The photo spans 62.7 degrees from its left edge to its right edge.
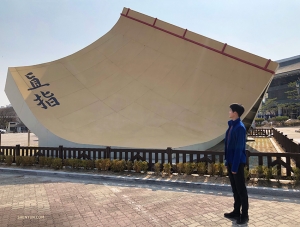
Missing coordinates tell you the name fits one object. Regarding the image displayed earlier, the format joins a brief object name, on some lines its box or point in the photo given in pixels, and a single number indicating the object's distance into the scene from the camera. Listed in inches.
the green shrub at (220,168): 229.1
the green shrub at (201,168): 234.5
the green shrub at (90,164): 273.1
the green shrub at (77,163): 277.0
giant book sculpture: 346.9
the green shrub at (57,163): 281.1
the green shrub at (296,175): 197.7
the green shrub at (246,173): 209.6
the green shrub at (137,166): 251.6
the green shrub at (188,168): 237.9
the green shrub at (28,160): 301.4
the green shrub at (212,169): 229.8
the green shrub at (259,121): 1706.4
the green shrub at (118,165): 257.1
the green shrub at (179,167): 241.1
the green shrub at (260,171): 211.4
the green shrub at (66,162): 282.1
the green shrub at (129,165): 256.1
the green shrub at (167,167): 241.0
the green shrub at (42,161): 293.1
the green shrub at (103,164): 262.8
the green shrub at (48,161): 288.5
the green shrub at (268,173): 207.6
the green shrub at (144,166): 250.8
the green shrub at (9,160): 314.5
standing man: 136.2
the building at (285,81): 2112.5
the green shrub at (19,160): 306.4
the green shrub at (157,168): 243.4
